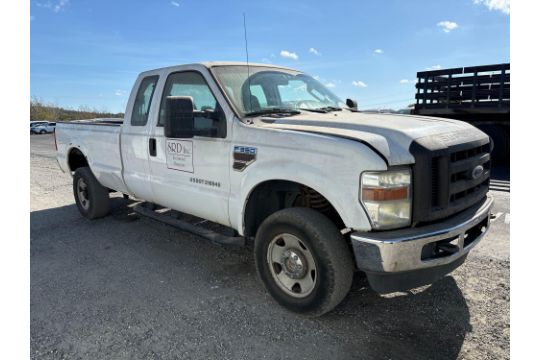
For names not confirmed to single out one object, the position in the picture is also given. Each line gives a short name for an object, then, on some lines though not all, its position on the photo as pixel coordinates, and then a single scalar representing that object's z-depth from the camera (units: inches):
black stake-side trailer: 348.5
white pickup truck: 104.3
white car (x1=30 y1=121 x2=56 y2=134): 1449.3
